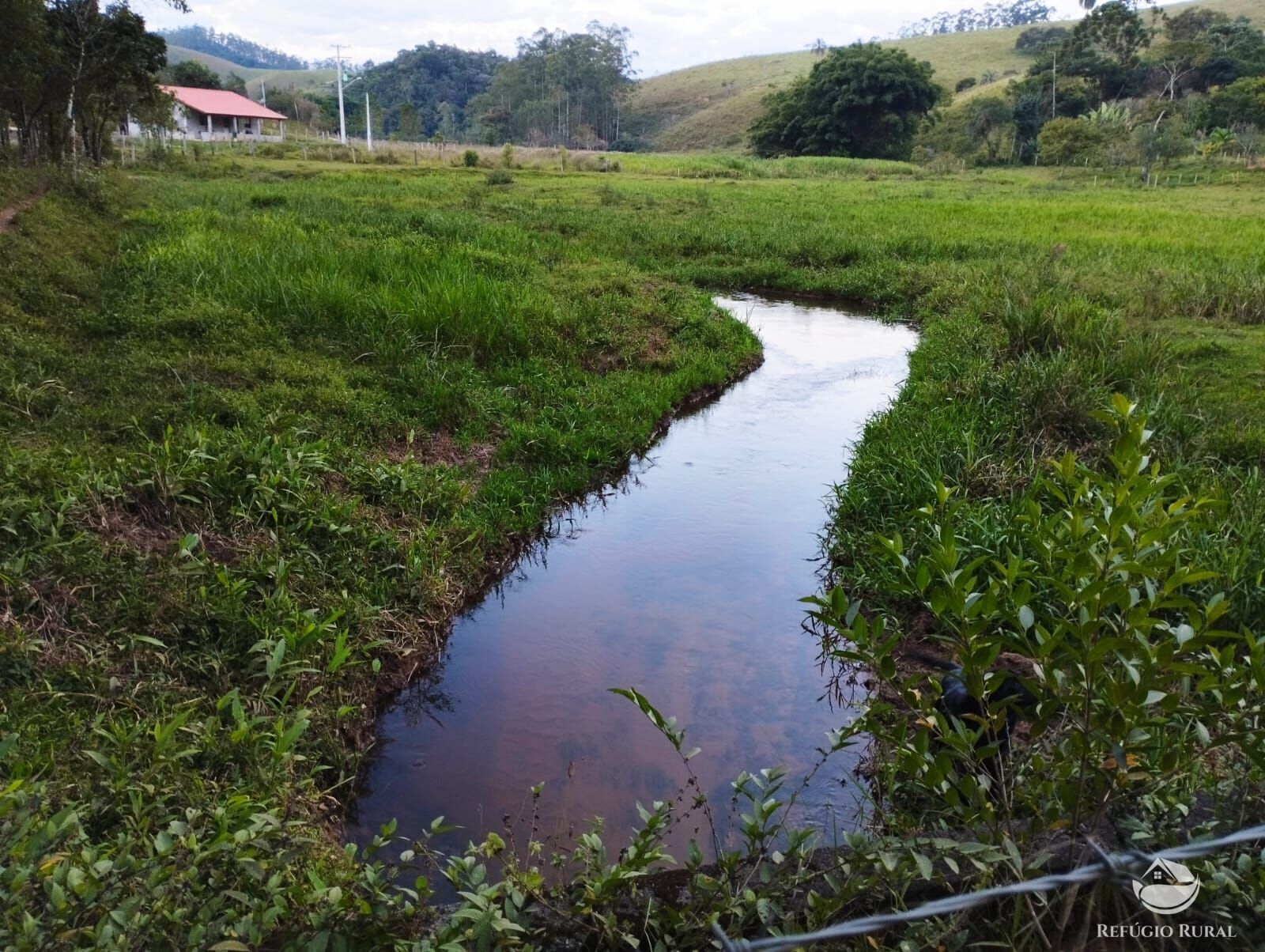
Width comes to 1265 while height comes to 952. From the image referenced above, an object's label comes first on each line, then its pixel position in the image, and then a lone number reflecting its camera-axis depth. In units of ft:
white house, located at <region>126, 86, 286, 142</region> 153.28
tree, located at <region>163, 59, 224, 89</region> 160.25
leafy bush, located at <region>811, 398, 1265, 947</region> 5.86
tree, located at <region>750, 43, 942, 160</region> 146.92
